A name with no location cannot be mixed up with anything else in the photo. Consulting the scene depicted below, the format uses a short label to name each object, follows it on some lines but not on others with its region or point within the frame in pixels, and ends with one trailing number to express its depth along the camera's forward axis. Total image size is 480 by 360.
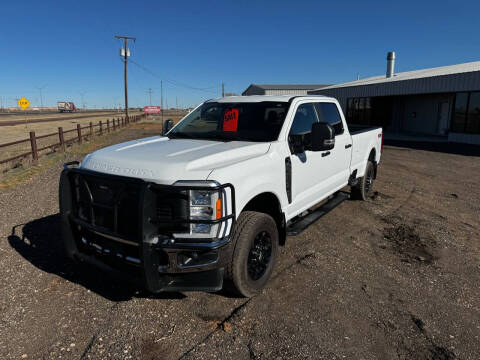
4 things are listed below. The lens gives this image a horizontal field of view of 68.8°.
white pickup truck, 2.64
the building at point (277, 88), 56.94
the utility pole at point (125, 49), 38.56
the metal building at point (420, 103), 17.03
